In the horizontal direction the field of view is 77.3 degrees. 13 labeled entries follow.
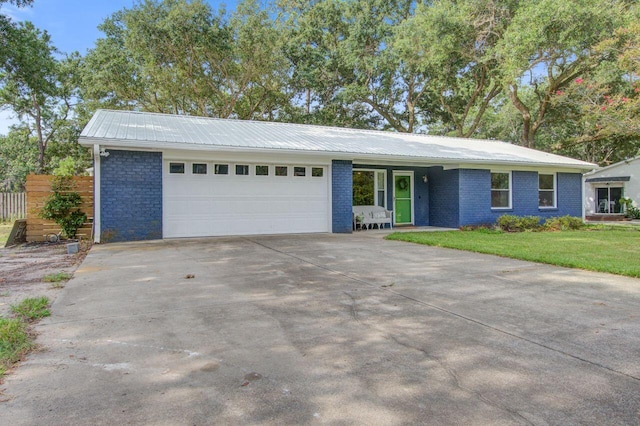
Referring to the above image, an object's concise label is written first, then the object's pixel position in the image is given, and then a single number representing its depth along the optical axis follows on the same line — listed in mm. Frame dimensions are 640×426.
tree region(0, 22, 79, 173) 13195
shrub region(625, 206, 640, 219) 23000
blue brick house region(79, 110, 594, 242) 10359
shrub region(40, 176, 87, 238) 10763
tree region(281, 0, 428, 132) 23578
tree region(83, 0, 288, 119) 19281
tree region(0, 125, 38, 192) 31708
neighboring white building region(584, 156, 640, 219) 23906
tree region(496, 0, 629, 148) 16328
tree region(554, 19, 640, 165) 14398
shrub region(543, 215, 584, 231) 14602
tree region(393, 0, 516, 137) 19234
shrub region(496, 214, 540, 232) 14227
